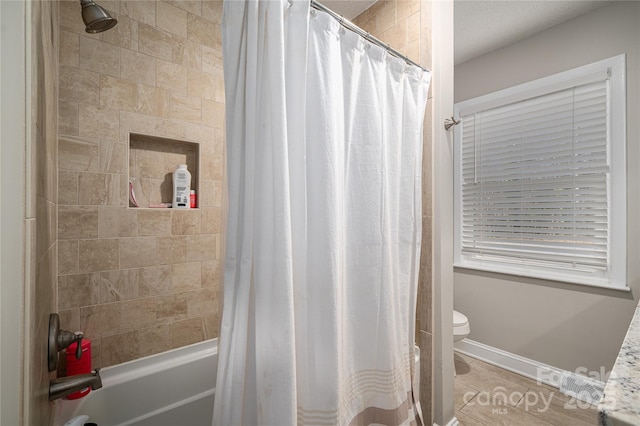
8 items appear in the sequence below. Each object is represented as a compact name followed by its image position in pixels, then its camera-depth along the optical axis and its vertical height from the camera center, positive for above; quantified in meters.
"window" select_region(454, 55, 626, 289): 1.88 +0.27
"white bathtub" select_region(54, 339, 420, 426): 1.26 -0.90
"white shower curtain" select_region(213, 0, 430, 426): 0.81 -0.04
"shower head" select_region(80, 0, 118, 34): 0.96 +0.70
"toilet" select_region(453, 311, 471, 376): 2.09 -0.89
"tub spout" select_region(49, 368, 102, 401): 0.71 -0.45
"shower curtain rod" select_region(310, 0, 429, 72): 0.95 +0.73
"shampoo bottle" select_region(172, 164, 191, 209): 1.59 +0.15
